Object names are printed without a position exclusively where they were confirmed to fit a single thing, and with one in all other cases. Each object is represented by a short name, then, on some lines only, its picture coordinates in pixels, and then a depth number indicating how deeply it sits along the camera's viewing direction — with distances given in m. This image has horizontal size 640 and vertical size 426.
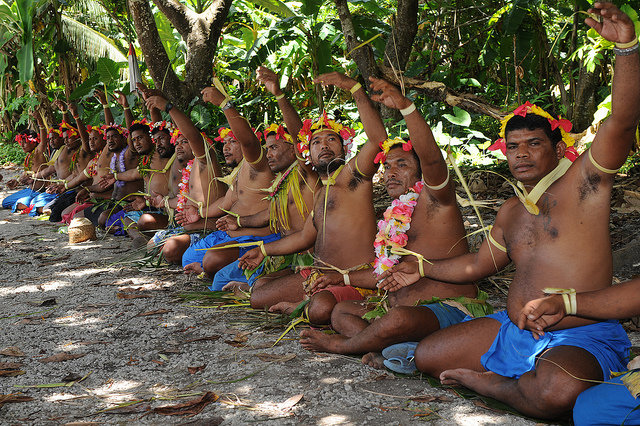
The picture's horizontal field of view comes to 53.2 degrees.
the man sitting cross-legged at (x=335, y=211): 3.58
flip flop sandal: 2.94
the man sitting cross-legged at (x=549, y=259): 2.32
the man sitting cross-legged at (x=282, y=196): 4.46
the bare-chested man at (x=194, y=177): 5.40
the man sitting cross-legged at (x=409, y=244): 3.02
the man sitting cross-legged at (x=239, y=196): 4.75
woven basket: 6.76
